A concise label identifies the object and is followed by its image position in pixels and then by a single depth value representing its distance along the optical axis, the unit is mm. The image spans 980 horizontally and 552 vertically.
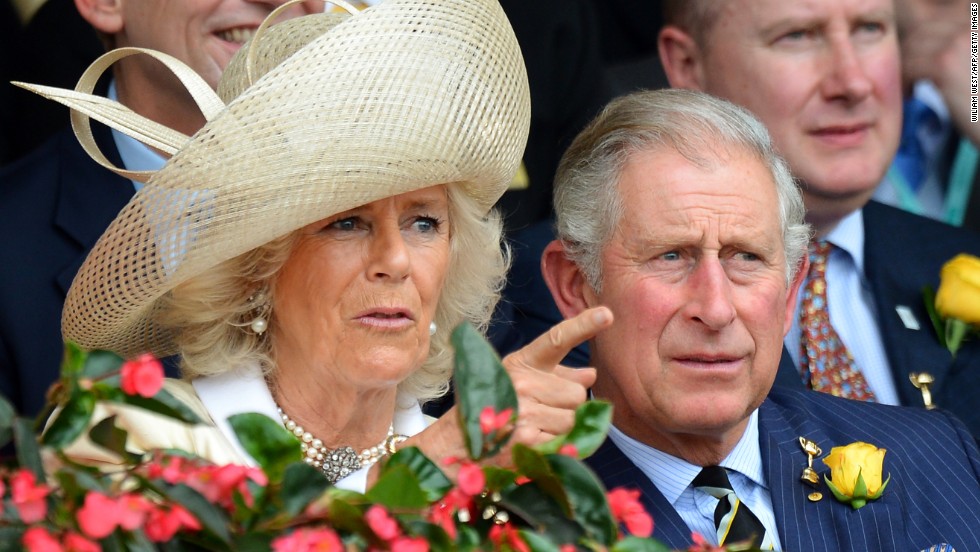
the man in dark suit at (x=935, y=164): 8508
